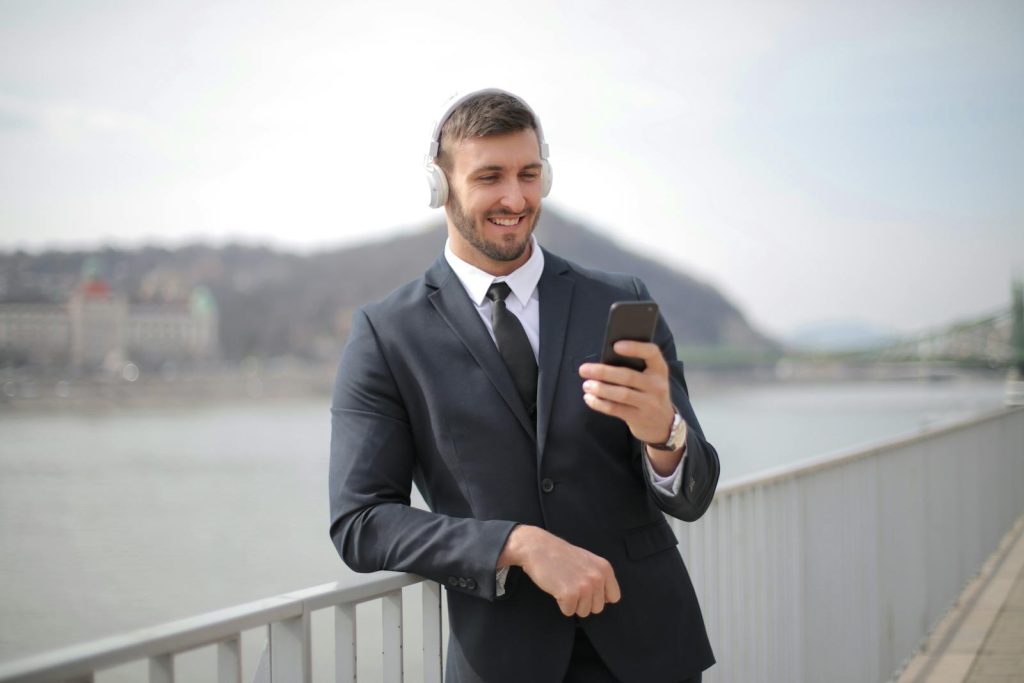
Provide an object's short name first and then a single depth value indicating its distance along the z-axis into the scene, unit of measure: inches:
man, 50.1
